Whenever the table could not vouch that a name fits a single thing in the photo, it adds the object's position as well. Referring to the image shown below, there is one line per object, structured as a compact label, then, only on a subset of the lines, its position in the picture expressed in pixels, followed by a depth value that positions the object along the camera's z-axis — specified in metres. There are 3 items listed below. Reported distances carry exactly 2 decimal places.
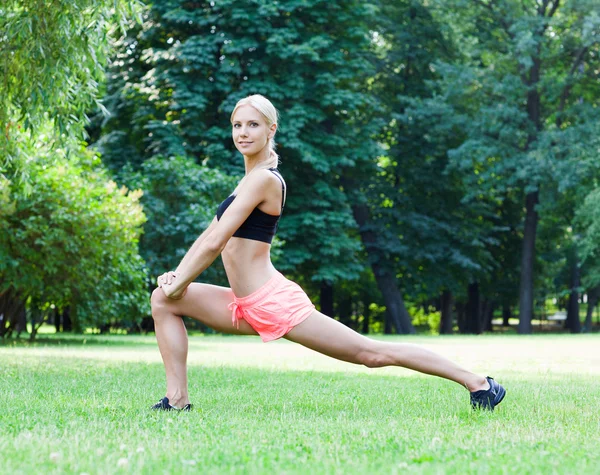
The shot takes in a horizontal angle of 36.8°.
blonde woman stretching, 6.13
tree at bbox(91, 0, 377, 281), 31.50
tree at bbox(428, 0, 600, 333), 34.00
